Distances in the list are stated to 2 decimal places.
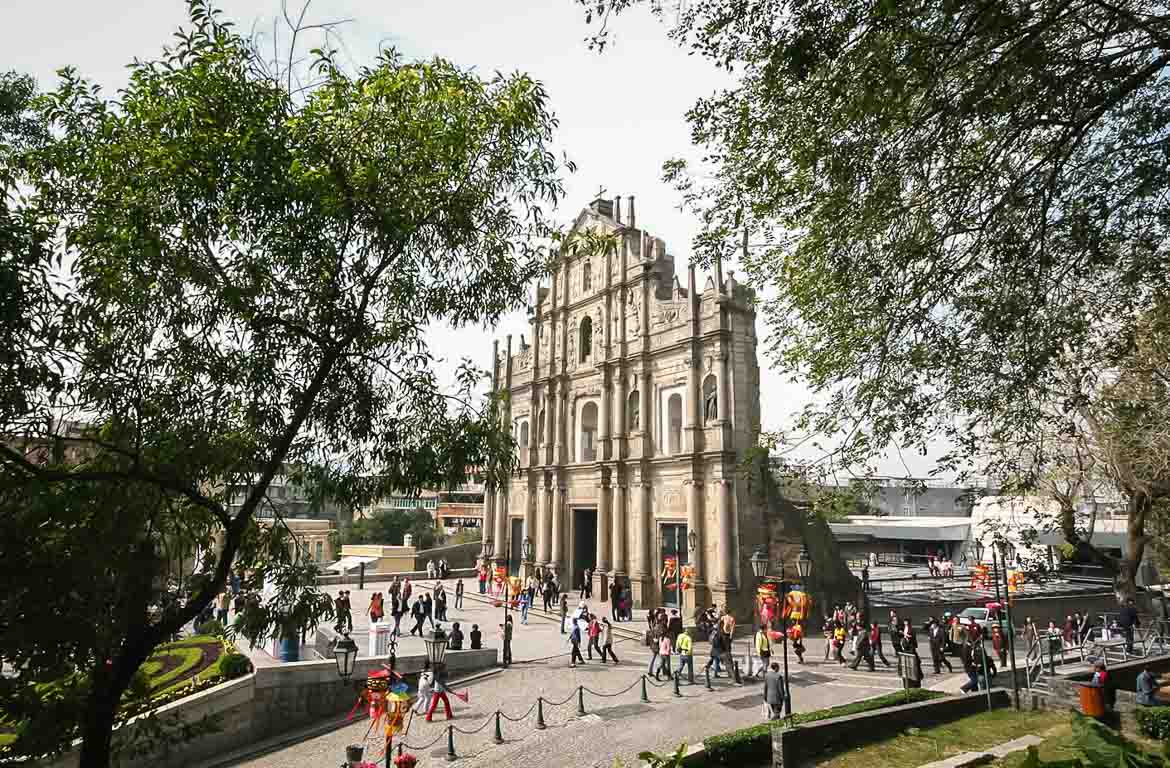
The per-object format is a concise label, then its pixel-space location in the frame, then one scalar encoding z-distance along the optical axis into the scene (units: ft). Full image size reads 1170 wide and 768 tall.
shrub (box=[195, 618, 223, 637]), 67.43
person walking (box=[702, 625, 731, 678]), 55.11
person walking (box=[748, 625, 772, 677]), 54.95
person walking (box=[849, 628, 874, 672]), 58.12
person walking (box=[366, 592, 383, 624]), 68.73
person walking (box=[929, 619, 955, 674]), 57.26
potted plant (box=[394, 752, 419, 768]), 27.40
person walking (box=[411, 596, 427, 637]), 71.97
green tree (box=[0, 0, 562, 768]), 16.06
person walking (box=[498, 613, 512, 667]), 59.98
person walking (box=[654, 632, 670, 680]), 54.65
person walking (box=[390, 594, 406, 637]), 72.07
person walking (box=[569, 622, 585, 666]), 59.62
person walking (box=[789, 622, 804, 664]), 61.62
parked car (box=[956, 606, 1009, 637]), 58.62
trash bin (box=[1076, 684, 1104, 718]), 40.78
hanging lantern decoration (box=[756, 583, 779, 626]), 68.73
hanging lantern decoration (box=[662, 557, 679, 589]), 84.03
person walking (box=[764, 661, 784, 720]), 42.57
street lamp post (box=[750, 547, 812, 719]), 41.69
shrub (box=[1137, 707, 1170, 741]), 39.04
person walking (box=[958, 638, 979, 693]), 49.78
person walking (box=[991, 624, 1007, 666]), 57.16
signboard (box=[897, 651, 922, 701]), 46.78
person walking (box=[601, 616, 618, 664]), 60.75
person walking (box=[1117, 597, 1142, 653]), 60.75
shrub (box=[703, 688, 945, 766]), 35.81
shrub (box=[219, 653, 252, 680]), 49.47
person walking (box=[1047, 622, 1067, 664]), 57.26
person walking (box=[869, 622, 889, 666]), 59.06
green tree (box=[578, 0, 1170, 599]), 19.56
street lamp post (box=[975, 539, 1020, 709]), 44.18
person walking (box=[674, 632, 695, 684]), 53.52
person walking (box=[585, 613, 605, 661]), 61.67
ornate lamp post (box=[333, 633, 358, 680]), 32.53
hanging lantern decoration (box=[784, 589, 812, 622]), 66.82
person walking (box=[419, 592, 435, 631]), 73.31
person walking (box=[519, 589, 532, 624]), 82.51
